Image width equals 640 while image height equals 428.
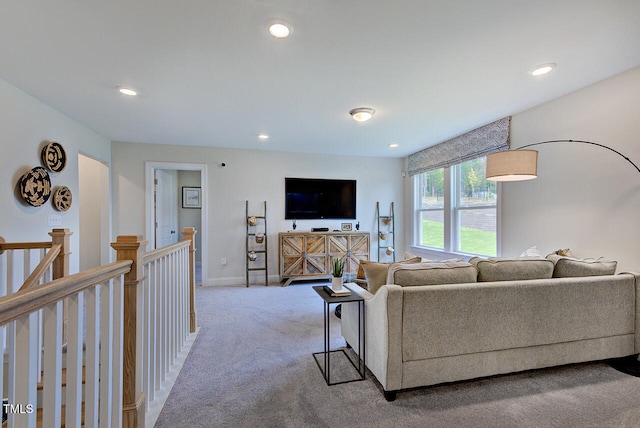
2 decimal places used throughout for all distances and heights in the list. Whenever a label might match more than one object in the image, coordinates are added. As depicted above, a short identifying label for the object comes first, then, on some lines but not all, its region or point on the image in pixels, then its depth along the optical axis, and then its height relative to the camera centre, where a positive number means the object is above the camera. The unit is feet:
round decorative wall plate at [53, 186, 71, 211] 11.11 +0.53
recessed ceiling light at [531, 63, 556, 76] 7.99 +3.87
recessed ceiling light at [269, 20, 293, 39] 6.22 +3.88
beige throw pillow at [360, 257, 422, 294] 7.18 -1.47
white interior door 17.19 +0.26
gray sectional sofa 6.36 -2.42
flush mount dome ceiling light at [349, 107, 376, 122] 10.98 +3.66
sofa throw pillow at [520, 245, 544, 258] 10.09 -1.32
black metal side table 7.25 -2.93
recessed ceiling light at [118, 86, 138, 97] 9.19 +3.78
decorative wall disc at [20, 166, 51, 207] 9.56 +0.87
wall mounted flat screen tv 18.16 +0.86
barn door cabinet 16.79 -2.22
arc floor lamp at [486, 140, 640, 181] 8.45 +1.39
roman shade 12.47 +3.13
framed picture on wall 23.07 +1.19
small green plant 8.13 -1.54
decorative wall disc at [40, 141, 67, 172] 10.48 +2.00
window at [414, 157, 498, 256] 13.85 +0.16
